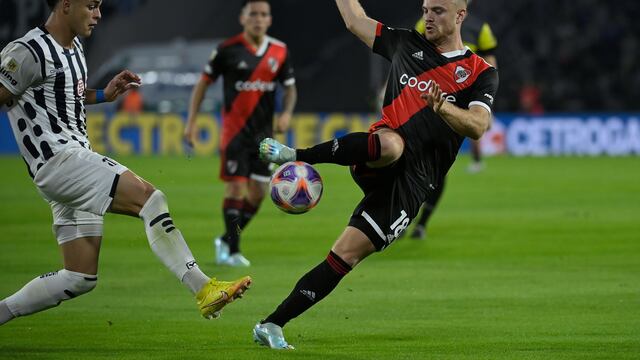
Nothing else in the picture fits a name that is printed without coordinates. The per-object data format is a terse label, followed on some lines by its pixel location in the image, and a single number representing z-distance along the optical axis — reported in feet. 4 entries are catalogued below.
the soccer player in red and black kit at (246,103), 81.05
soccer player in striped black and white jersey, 44.88
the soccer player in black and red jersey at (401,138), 47.11
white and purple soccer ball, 48.57
